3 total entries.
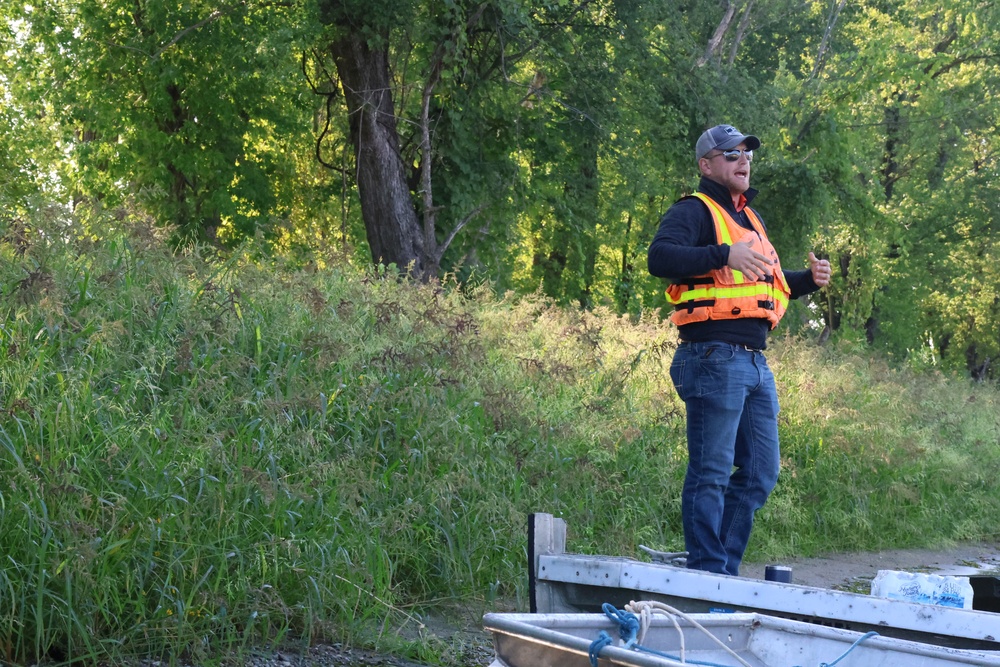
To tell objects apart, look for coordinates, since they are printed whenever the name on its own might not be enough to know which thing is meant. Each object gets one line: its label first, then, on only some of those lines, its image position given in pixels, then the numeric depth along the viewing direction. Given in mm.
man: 11109
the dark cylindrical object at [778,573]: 10445
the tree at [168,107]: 31219
